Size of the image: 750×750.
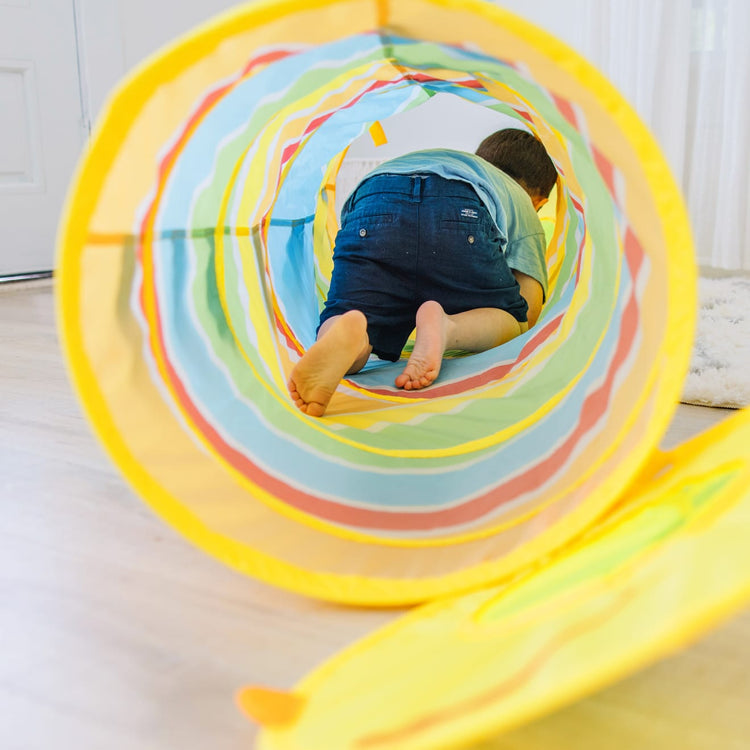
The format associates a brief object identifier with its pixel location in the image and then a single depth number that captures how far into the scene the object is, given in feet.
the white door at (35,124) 9.65
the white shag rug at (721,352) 4.98
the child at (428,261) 5.05
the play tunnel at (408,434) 1.77
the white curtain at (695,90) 10.52
